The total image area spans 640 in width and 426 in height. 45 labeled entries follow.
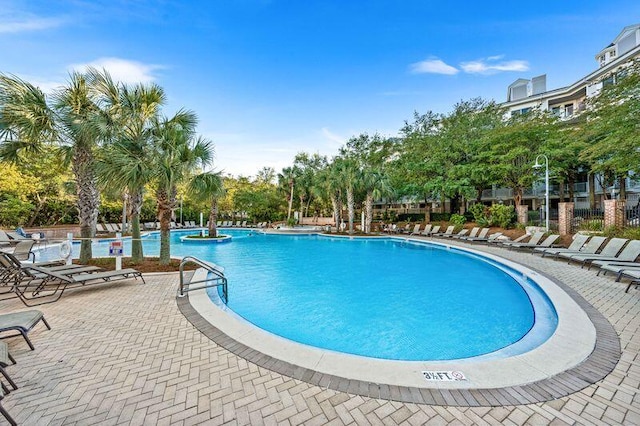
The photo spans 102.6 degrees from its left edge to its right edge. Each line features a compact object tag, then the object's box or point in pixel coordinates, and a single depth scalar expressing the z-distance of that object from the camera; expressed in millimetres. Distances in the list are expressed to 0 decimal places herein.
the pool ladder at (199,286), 5508
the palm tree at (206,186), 9008
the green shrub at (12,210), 18031
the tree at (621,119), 10211
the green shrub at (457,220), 20869
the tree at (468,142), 20422
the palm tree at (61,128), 7005
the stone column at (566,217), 13137
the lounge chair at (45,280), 5379
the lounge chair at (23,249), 8289
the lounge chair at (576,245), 9817
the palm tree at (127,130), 7543
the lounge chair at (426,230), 20316
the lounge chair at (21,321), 3094
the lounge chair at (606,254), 7945
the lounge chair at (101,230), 22438
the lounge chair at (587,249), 8906
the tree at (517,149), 18109
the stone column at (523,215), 17186
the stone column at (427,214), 24709
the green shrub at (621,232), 9438
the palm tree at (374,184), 20545
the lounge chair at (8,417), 1838
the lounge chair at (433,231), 20025
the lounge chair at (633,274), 5691
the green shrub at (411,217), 28509
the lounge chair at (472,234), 16886
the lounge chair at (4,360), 2215
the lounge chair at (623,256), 7559
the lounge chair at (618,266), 6350
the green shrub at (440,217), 25872
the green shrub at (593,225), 12114
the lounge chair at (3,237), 11430
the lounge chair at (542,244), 11391
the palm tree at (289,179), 30516
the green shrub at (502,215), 17109
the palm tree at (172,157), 7961
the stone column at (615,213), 11219
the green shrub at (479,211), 19219
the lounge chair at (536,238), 12289
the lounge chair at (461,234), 17703
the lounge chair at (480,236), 15721
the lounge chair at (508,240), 13833
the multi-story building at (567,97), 20875
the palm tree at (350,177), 20453
